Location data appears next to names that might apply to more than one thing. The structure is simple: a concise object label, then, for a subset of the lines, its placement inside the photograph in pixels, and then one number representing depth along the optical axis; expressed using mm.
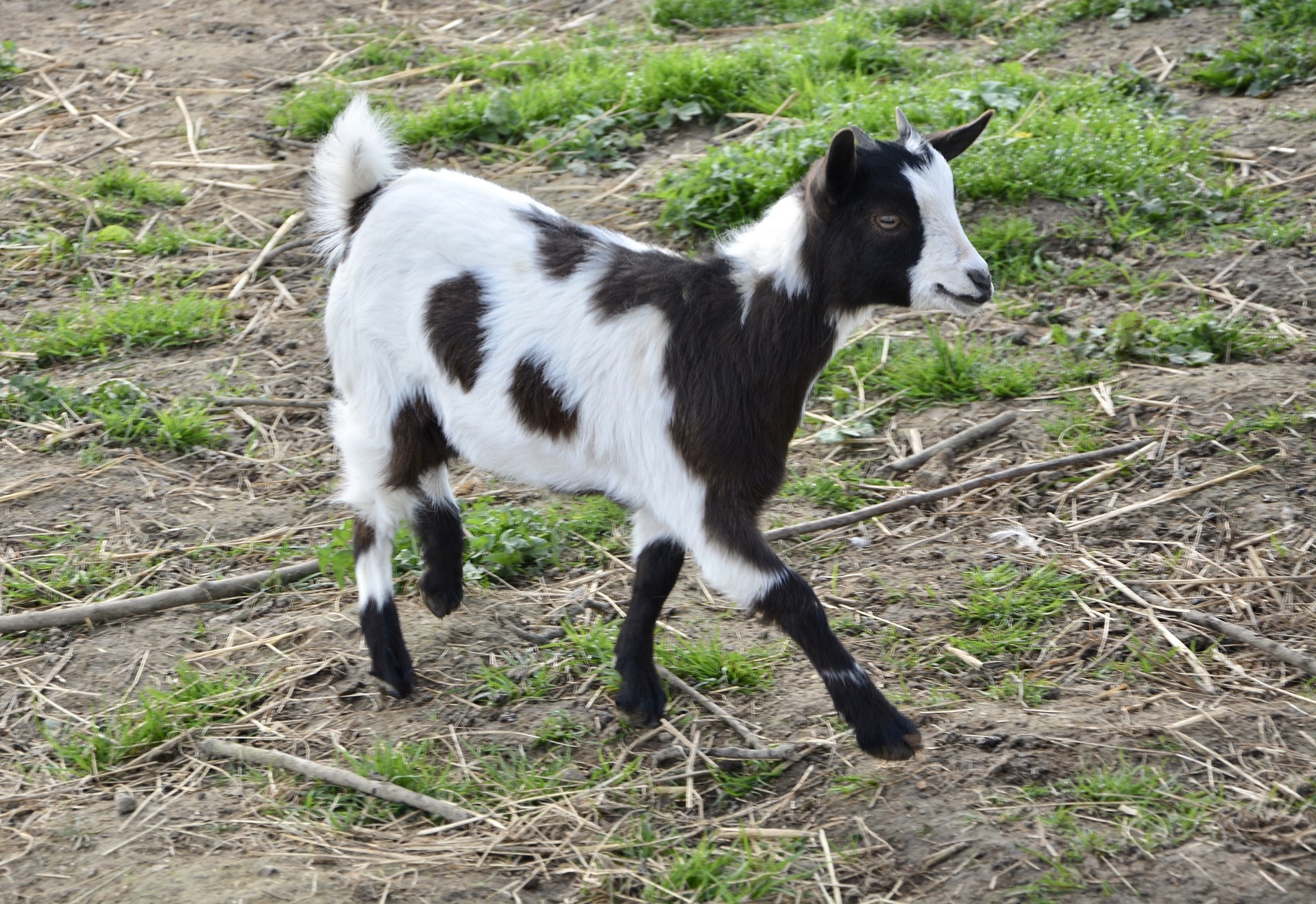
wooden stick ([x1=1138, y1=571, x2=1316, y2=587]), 8055
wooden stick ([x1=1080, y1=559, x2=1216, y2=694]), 7406
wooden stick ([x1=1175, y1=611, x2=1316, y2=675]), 7359
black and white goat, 6773
